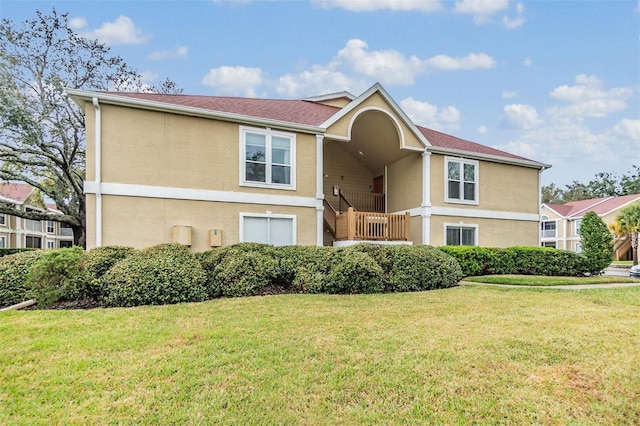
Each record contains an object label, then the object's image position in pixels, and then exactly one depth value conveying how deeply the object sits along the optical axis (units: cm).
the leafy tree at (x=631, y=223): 2962
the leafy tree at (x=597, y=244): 1324
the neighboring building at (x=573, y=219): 3459
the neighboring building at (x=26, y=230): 3416
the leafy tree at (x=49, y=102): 1834
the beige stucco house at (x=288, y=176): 1010
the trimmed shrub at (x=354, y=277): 862
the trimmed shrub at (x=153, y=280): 709
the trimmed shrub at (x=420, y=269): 927
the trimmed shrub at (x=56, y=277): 697
